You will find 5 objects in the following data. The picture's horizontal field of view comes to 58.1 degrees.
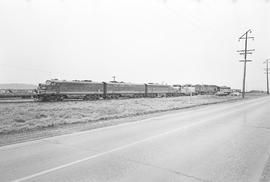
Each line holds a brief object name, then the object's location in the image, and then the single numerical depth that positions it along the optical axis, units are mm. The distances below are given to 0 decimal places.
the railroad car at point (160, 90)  56575
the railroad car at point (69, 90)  33562
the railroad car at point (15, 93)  41919
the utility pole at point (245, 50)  47522
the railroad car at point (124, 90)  44781
